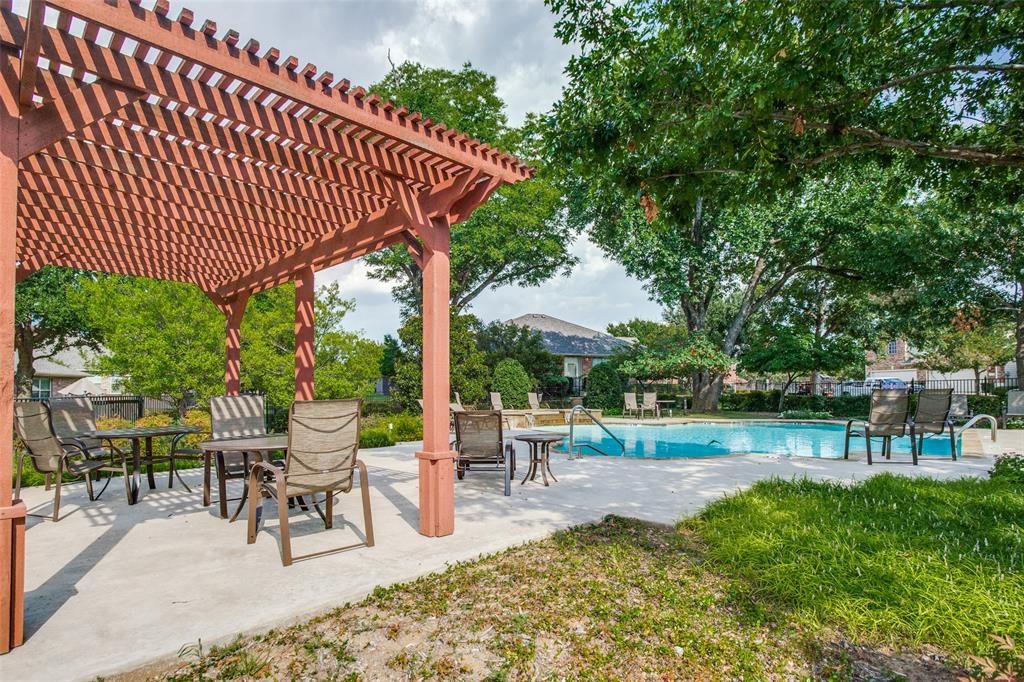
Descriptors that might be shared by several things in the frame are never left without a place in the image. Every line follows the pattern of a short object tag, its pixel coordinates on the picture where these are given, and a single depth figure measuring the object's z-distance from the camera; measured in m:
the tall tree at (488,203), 21.84
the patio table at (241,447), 4.54
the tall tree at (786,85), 4.73
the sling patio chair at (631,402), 21.03
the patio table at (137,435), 5.63
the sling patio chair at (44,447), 5.25
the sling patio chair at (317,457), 3.97
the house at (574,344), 30.98
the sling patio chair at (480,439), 6.48
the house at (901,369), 33.53
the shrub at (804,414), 21.04
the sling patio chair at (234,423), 5.62
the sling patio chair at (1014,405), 15.05
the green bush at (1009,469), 6.06
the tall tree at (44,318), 21.11
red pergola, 2.84
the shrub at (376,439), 10.95
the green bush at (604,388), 23.42
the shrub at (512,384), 20.47
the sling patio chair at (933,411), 8.36
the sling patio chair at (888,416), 8.10
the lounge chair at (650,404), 20.88
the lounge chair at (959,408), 15.39
